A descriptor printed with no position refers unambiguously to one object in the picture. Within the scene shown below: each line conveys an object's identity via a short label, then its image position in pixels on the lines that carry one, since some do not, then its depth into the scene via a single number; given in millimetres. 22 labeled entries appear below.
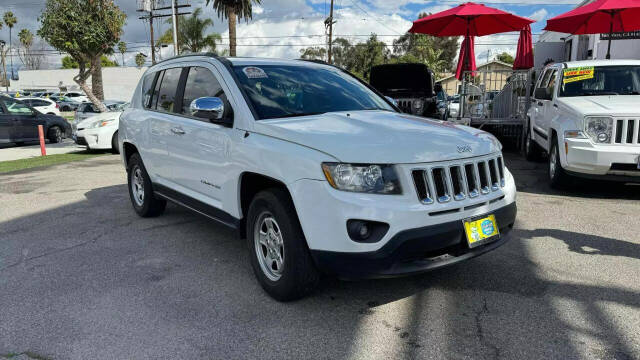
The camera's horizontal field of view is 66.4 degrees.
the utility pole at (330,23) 41906
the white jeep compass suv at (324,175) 2943
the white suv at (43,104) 24978
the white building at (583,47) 15281
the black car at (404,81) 12750
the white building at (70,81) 54125
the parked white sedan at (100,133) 12773
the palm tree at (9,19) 70750
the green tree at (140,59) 55528
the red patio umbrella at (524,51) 12891
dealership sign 15117
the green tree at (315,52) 63362
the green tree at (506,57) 72375
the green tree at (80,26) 14039
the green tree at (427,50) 57250
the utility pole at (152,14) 25203
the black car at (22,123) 14883
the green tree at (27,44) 76500
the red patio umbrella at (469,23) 11344
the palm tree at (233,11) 22188
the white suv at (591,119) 6094
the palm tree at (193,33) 35938
